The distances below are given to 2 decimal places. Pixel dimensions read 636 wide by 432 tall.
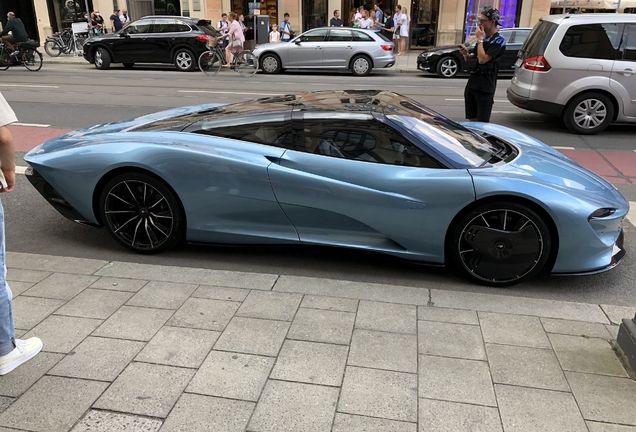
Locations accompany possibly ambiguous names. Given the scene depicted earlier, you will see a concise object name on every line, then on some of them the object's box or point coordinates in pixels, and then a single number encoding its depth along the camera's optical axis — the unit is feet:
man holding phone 21.55
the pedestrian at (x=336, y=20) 68.08
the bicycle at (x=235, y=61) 56.03
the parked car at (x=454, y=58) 51.34
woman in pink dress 57.06
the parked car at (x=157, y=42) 56.75
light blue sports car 11.44
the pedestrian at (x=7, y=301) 7.93
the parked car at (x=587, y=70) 27.53
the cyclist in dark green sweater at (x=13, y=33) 57.41
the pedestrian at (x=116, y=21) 71.63
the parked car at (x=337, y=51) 53.16
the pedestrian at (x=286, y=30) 67.10
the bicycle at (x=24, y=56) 57.72
